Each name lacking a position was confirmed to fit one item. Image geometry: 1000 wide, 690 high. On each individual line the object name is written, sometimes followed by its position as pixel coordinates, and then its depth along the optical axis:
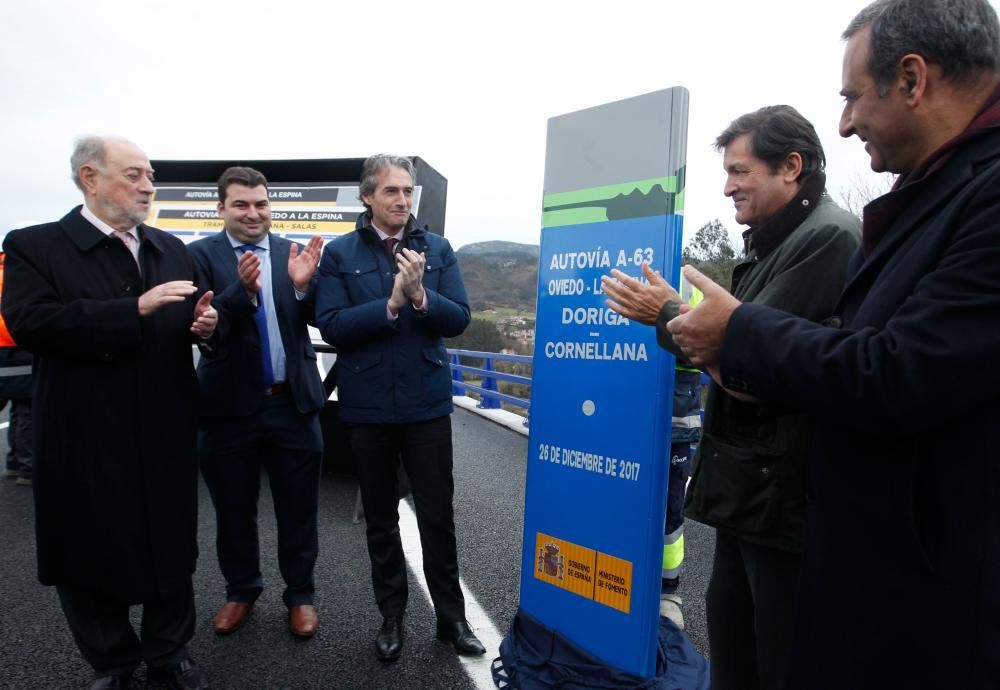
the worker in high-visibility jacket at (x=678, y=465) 3.42
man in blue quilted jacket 2.99
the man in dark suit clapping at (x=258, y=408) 3.17
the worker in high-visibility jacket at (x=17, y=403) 5.60
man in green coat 1.69
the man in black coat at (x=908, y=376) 1.04
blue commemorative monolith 2.45
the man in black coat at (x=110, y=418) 2.47
